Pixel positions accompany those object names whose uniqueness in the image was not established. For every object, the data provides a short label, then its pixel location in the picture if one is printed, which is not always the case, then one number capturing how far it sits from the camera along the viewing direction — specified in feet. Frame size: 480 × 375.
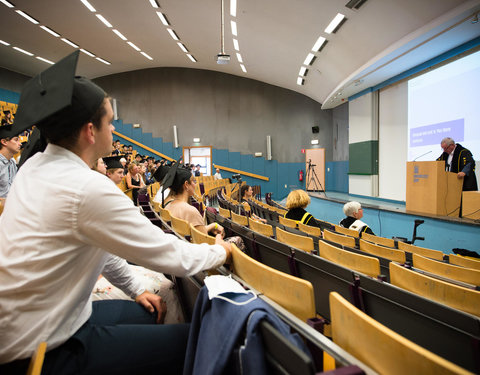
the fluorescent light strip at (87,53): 41.39
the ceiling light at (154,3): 29.16
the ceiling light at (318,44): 26.95
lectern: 16.08
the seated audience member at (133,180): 20.32
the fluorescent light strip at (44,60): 42.54
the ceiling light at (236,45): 34.37
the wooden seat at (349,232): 11.35
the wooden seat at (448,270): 5.97
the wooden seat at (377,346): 1.82
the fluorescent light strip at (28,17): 30.85
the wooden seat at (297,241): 8.07
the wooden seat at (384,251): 7.57
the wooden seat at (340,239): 9.25
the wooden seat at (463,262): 7.88
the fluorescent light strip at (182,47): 39.94
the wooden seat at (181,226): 7.16
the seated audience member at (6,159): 10.26
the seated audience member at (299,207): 11.82
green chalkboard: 31.50
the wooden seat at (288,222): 11.90
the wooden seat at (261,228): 10.41
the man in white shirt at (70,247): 2.50
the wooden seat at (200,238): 4.96
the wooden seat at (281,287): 2.91
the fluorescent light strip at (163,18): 31.94
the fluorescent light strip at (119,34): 36.31
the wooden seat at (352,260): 6.08
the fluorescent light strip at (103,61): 44.73
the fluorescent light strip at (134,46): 40.50
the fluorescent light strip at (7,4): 28.68
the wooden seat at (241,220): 12.48
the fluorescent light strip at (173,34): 36.01
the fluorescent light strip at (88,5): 29.70
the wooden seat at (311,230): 10.48
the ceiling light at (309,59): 30.99
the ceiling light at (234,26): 29.94
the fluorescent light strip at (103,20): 32.68
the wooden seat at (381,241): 10.41
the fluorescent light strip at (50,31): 34.45
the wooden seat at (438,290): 4.29
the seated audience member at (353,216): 12.00
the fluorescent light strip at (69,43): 37.91
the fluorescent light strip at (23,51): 39.55
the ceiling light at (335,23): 22.49
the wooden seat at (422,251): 8.61
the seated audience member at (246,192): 22.39
